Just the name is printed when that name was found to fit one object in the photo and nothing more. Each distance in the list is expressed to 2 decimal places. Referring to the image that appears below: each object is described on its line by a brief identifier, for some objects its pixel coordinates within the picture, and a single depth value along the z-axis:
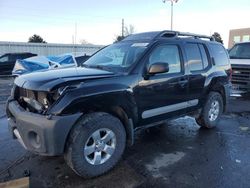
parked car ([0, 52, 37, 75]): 13.75
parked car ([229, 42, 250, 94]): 7.61
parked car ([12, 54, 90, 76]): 8.93
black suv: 2.47
